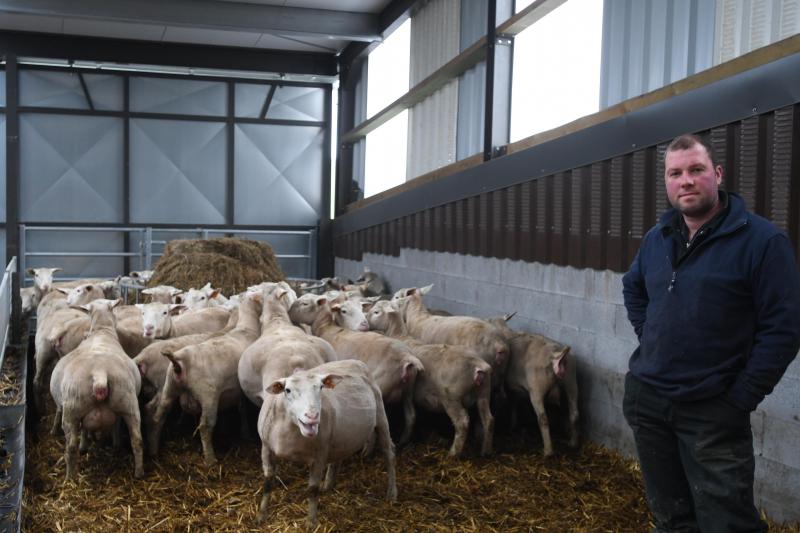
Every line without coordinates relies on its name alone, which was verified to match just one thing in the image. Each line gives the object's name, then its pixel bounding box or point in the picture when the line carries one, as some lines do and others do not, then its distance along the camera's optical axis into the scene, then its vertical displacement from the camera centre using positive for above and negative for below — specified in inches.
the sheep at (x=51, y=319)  353.1 -43.6
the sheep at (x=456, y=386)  274.7 -51.9
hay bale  486.9 -21.4
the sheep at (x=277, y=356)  250.7 -40.1
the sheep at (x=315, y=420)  189.8 -48.0
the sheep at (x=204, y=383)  264.5 -50.8
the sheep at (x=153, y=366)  284.7 -48.3
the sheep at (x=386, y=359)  276.2 -43.7
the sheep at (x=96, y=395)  242.1 -51.0
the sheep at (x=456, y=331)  304.0 -39.5
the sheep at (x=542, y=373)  283.4 -48.6
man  129.4 -15.7
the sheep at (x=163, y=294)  429.4 -34.5
